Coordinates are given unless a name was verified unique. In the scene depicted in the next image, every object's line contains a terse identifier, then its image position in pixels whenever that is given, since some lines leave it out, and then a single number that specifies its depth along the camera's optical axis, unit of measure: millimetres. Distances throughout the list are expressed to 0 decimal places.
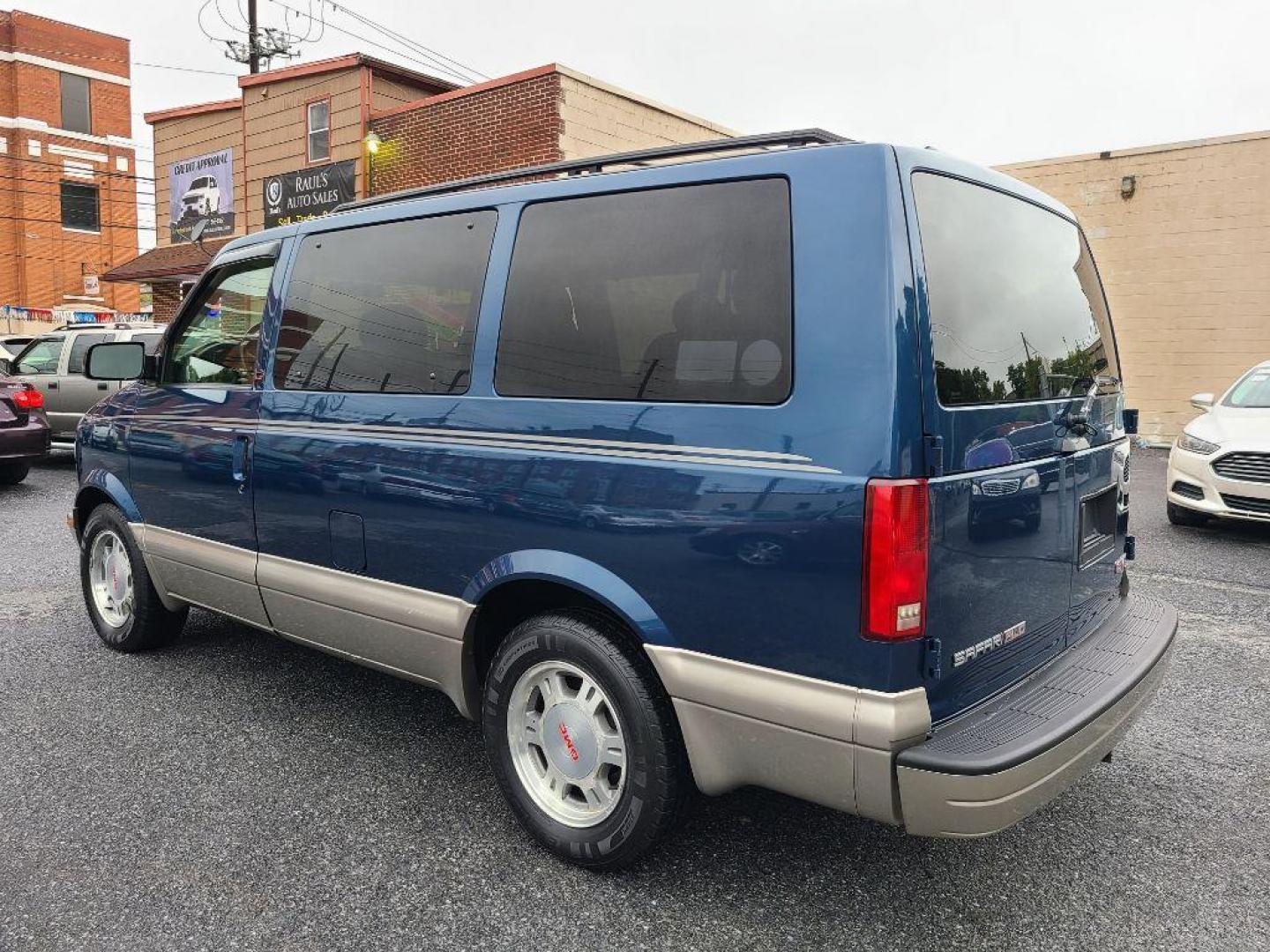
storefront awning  19641
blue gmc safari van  2254
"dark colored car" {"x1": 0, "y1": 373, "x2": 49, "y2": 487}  10781
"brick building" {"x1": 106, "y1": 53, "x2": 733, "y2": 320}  13773
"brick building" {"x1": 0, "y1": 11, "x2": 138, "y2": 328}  37750
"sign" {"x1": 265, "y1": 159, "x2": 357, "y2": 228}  16359
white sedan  7641
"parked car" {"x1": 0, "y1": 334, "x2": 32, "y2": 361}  16422
